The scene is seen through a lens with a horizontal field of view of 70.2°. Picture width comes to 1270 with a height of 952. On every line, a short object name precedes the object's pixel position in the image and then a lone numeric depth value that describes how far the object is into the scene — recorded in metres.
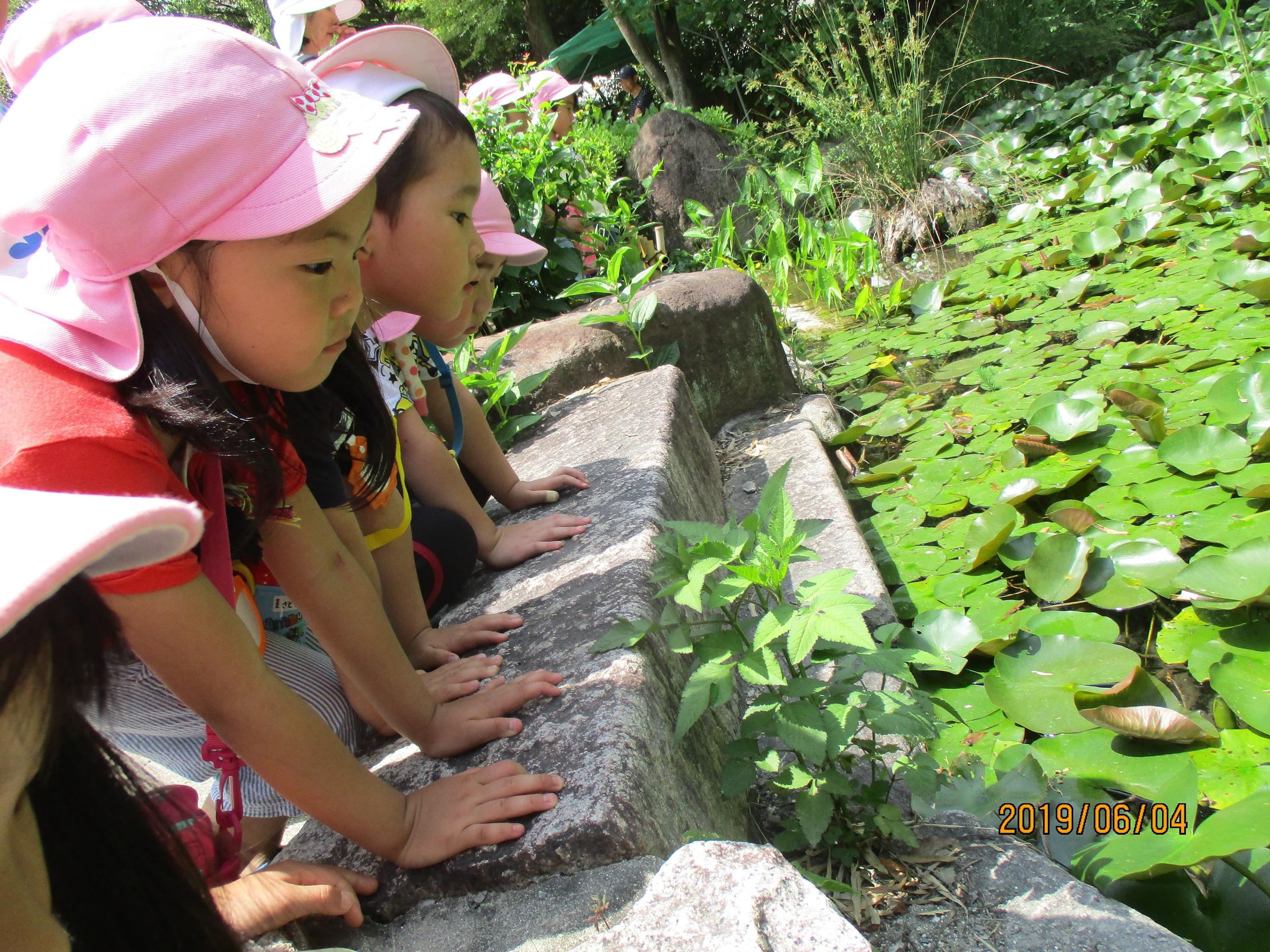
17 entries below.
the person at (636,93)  8.51
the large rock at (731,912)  0.71
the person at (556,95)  3.73
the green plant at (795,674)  1.00
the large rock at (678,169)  4.98
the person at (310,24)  2.20
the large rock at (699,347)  2.51
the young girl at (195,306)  0.85
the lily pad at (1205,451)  1.84
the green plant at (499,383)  2.28
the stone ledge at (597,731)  0.95
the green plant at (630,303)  2.49
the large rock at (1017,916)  0.92
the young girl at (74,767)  0.41
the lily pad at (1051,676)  1.45
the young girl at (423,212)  1.48
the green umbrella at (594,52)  11.07
